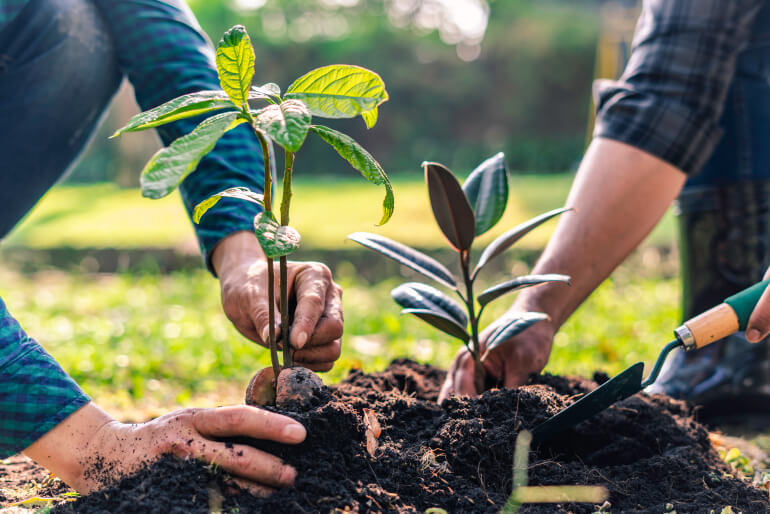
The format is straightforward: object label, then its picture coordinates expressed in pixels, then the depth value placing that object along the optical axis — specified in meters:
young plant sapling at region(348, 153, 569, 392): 1.56
